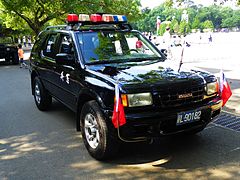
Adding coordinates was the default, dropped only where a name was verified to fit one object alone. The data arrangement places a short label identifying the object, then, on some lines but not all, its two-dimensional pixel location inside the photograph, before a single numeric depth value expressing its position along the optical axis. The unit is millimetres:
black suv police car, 3420
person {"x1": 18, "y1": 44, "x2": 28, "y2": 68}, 16612
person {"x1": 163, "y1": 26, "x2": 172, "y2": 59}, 15750
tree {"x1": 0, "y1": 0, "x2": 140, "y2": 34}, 18953
